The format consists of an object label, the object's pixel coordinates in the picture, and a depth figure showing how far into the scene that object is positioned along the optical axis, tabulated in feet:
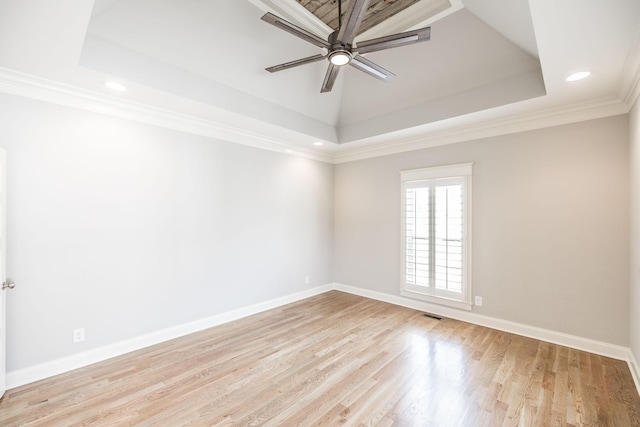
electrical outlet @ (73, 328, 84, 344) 9.09
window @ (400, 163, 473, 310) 12.96
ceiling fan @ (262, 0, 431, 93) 6.39
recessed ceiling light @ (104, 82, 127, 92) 8.68
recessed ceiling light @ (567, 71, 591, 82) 8.11
